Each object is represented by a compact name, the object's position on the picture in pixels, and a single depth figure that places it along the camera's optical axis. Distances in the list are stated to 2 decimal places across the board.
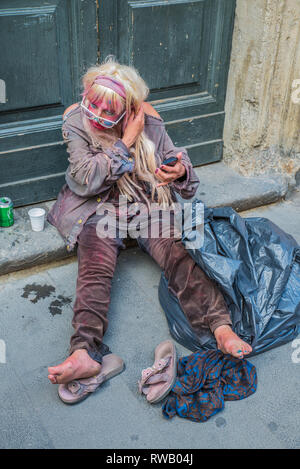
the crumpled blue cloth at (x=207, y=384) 2.16
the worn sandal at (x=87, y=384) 2.18
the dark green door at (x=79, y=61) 2.91
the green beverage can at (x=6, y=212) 3.01
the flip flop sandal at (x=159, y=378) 2.19
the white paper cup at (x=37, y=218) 3.04
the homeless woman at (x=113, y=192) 2.39
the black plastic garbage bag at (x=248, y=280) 2.45
